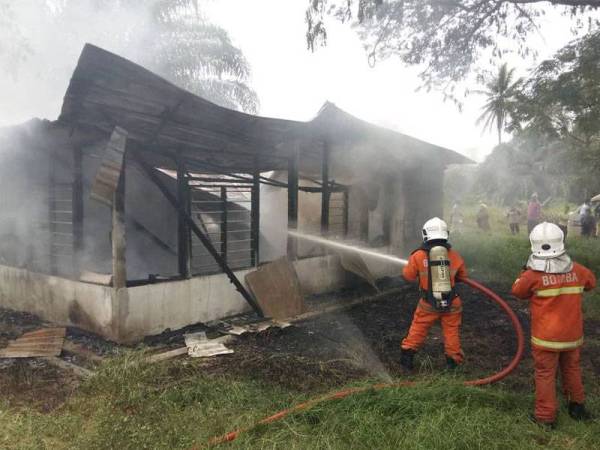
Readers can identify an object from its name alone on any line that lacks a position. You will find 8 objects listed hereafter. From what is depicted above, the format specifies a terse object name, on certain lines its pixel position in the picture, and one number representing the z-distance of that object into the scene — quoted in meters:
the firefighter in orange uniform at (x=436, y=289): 5.04
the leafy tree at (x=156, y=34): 17.58
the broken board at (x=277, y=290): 7.79
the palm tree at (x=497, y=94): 40.16
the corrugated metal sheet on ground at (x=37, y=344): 5.82
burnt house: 5.96
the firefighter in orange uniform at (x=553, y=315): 3.96
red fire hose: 3.48
